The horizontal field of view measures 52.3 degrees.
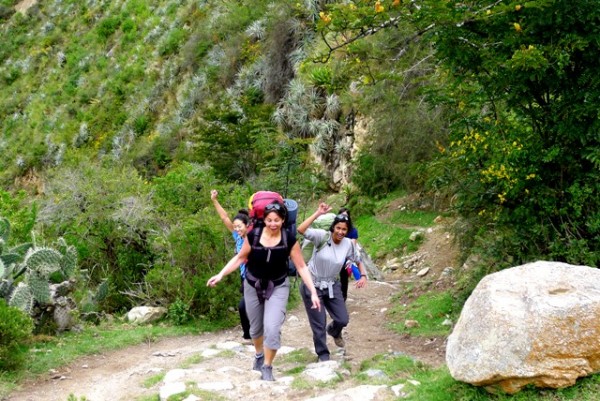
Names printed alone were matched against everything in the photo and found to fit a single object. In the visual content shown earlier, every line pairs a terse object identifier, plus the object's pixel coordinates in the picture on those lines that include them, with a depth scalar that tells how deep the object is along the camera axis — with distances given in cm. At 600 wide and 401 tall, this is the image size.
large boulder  414
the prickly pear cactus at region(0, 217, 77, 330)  719
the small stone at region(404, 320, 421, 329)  815
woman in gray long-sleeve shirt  594
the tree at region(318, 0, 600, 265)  534
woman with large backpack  514
